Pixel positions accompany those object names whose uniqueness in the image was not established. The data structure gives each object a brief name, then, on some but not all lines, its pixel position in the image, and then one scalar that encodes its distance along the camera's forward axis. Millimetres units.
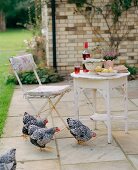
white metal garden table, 4969
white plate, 4996
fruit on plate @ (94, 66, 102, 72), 5105
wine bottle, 5567
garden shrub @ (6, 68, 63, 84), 9211
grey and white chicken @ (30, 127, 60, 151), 4691
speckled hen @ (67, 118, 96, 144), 4875
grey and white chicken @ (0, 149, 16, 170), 3400
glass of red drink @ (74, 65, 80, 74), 5258
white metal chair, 5324
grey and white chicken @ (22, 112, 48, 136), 5159
